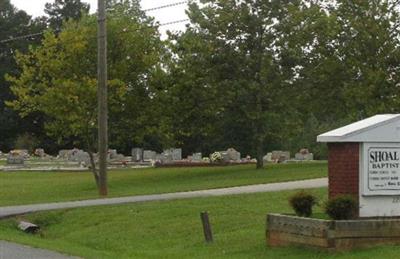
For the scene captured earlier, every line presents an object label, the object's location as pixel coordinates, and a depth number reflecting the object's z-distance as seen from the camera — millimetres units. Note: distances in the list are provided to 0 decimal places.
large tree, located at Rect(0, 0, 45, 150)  85688
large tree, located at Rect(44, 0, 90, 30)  97938
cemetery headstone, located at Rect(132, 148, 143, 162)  62259
